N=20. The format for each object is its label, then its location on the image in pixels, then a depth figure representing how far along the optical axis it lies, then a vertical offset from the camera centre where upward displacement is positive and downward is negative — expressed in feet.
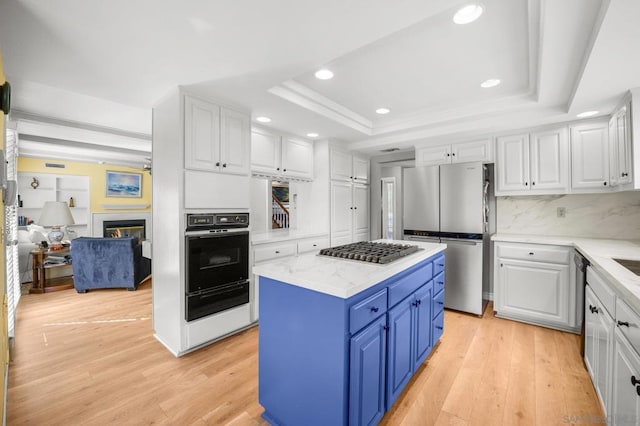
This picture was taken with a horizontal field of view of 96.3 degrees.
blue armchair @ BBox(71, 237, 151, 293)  13.66 -2.39
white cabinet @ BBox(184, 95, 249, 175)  7.97 +2.24
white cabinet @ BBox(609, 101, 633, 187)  7.50 +1.82
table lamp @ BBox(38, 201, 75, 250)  14.97 -0.22
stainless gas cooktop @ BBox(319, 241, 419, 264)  5.87 -0.90
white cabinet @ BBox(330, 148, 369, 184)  13.51 +2.28
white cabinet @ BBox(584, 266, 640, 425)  3.93 -2.34
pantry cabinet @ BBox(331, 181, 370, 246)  13.43 -0.02
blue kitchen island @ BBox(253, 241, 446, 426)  4.31 -2.14
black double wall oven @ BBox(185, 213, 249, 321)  8.02 -1.49
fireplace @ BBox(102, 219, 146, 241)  22.50 -1.15
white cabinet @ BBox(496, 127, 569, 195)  9.96 +1.78
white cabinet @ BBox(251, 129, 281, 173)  10.86 +2.41
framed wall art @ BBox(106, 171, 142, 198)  22.90 +2.40
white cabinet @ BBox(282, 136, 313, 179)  12.10 +2.43
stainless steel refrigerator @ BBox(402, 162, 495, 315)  10.51 -0.20
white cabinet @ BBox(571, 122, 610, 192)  9.30 +1.80
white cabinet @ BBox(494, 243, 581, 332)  9.12 -2.47
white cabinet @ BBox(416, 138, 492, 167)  11.28 +2.45
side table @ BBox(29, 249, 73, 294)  14.01 -2.88
